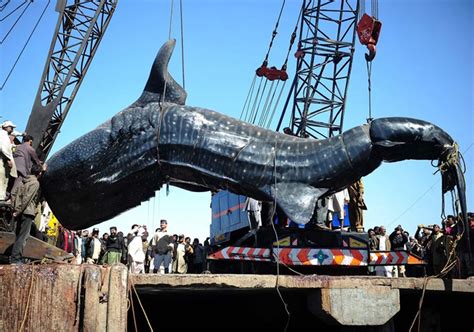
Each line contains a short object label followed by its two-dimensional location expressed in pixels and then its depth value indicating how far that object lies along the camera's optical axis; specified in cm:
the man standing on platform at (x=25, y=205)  568
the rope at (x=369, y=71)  2008
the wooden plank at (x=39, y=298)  365
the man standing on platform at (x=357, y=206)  1141
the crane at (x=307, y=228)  698
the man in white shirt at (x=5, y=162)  672
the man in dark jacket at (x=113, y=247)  1200
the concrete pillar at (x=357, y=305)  423
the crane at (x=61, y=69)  2211
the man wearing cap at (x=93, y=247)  1305
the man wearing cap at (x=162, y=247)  1332
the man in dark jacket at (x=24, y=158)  707
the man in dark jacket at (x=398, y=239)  1195
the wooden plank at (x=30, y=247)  572
